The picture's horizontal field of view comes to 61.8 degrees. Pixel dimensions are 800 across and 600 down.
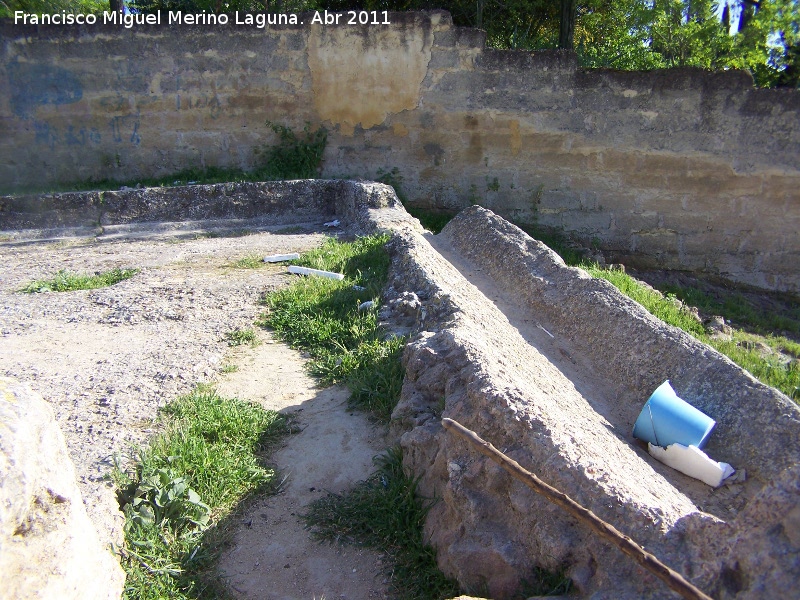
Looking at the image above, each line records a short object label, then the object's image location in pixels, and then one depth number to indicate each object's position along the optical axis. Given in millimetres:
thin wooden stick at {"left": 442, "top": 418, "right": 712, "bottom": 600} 1453
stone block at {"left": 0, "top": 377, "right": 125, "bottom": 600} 1508
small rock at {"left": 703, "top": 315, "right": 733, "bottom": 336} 5316
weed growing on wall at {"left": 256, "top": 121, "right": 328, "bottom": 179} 8008
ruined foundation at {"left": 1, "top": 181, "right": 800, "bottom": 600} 1597
